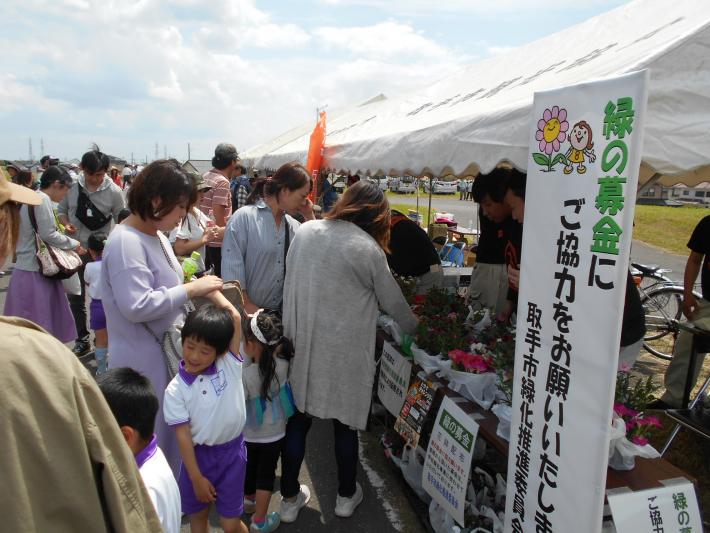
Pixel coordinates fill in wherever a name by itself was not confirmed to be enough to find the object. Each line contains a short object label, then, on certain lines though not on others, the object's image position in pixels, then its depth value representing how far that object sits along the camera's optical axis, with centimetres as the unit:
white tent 192
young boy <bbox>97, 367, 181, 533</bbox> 151
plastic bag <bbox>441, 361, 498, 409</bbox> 259
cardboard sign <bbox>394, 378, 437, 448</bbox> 288
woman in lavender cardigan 210
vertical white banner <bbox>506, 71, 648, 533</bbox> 159
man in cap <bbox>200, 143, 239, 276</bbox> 523
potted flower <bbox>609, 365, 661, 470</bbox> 198
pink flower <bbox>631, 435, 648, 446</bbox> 203
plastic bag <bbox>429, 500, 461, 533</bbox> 259
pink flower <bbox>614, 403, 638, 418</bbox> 211
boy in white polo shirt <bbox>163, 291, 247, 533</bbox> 216
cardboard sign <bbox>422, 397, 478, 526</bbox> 242
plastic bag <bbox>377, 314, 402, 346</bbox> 346
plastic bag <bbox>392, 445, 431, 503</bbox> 307
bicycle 597
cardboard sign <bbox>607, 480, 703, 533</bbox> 182
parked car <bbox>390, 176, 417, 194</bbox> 3622
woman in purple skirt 425
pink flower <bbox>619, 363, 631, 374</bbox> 249
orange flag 591
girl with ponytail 264
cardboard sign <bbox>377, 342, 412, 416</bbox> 320
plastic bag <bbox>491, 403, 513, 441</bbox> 228
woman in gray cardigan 265
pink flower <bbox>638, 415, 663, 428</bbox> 208
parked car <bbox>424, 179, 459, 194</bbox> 3638
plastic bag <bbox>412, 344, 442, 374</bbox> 285
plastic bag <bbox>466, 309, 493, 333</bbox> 328
